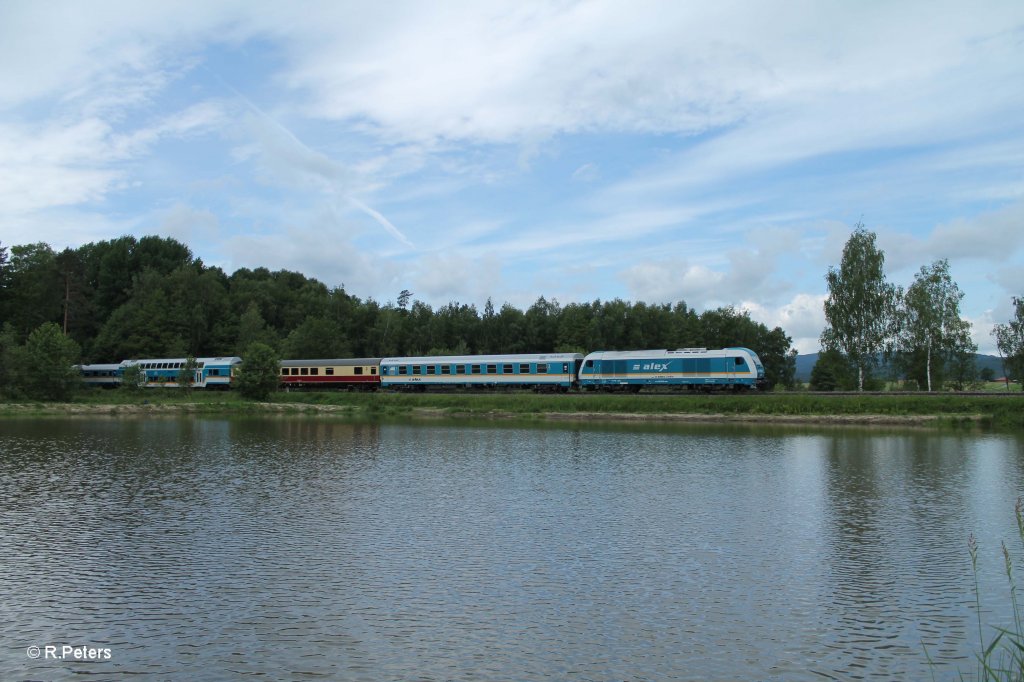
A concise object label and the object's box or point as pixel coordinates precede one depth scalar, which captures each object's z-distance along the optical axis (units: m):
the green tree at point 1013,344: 66.06
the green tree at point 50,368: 67.88
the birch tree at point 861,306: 63.50
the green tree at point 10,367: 67.62
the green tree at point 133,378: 76.88
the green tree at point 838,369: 64.81
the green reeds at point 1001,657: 10.83
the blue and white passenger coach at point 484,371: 63.56
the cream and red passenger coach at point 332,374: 71.81
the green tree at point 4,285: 86.69
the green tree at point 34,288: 88.00
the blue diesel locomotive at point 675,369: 57.09
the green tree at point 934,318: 63.25
